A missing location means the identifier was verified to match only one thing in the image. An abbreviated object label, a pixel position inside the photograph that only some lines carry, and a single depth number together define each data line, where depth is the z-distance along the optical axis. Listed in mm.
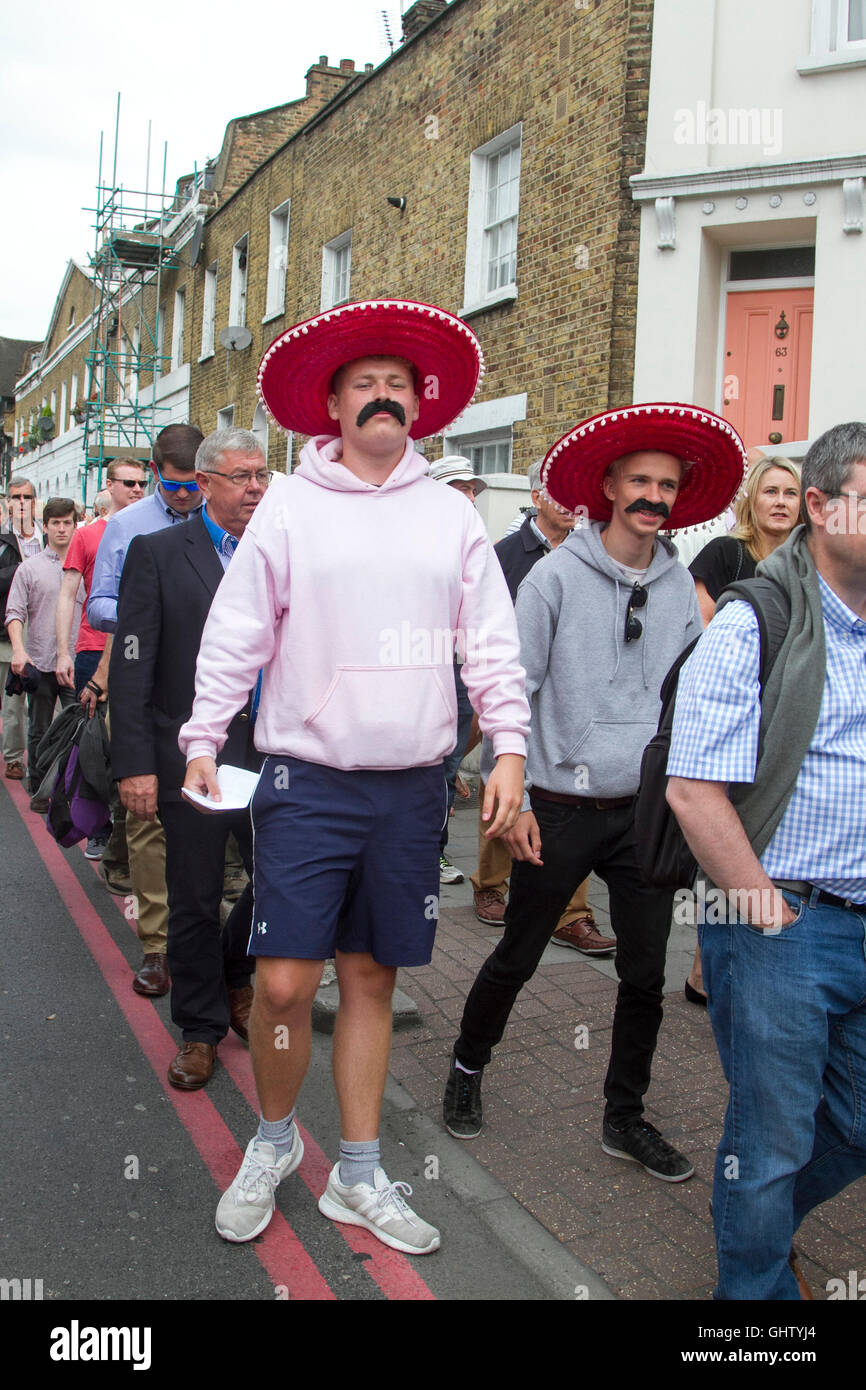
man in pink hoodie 2842
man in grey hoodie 3393
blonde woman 4617
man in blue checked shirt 2225
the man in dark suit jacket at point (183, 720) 3941
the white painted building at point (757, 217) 8523
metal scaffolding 24750
